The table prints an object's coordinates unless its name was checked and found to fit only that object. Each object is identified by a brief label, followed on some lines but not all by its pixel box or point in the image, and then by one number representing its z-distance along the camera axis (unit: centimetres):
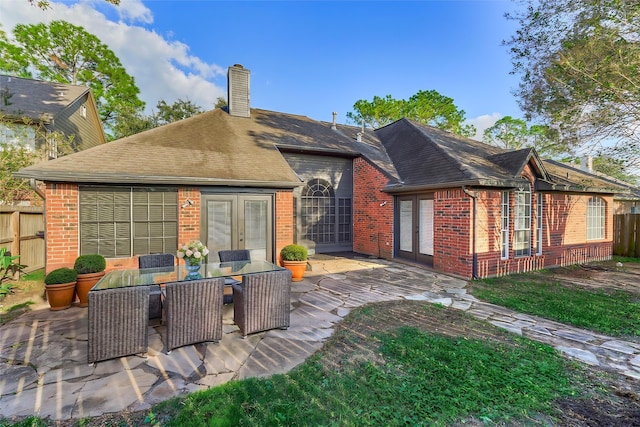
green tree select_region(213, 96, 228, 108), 2022
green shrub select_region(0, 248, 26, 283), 597
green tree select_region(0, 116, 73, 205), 915
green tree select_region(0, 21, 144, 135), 2011
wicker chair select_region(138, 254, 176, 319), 466
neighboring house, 1191
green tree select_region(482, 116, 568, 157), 3221
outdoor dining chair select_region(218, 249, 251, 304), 588
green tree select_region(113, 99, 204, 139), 1942
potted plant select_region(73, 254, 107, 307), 538
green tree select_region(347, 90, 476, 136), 2773
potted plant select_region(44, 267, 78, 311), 500
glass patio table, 377
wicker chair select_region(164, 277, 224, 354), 354
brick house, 643
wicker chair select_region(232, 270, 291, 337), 402
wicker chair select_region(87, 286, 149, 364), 326
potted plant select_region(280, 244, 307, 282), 711
